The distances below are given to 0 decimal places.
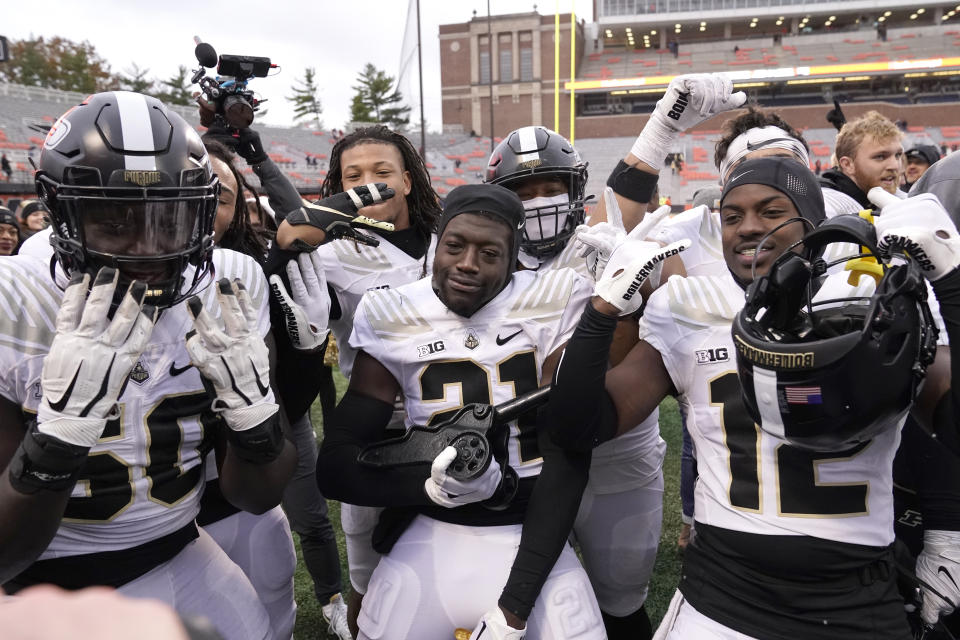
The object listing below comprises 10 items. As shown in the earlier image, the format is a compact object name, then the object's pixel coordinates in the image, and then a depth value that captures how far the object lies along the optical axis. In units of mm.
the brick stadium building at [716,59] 34281
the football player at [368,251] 2787
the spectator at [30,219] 6109
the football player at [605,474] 2439
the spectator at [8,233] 5234
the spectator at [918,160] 6001
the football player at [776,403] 1461
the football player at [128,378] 1462
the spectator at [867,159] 4285
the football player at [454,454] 1859
